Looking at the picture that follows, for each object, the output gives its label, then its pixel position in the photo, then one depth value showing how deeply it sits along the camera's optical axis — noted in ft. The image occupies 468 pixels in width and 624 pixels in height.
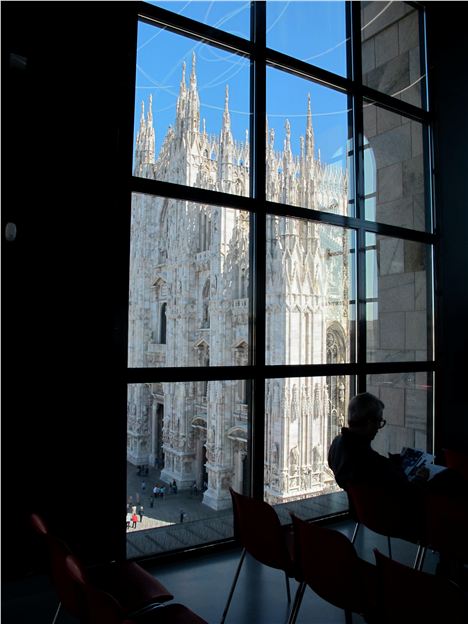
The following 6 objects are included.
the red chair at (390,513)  7.39
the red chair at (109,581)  5.29
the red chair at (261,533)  6.53
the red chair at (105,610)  4.35
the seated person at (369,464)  7.41
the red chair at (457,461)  10.37
